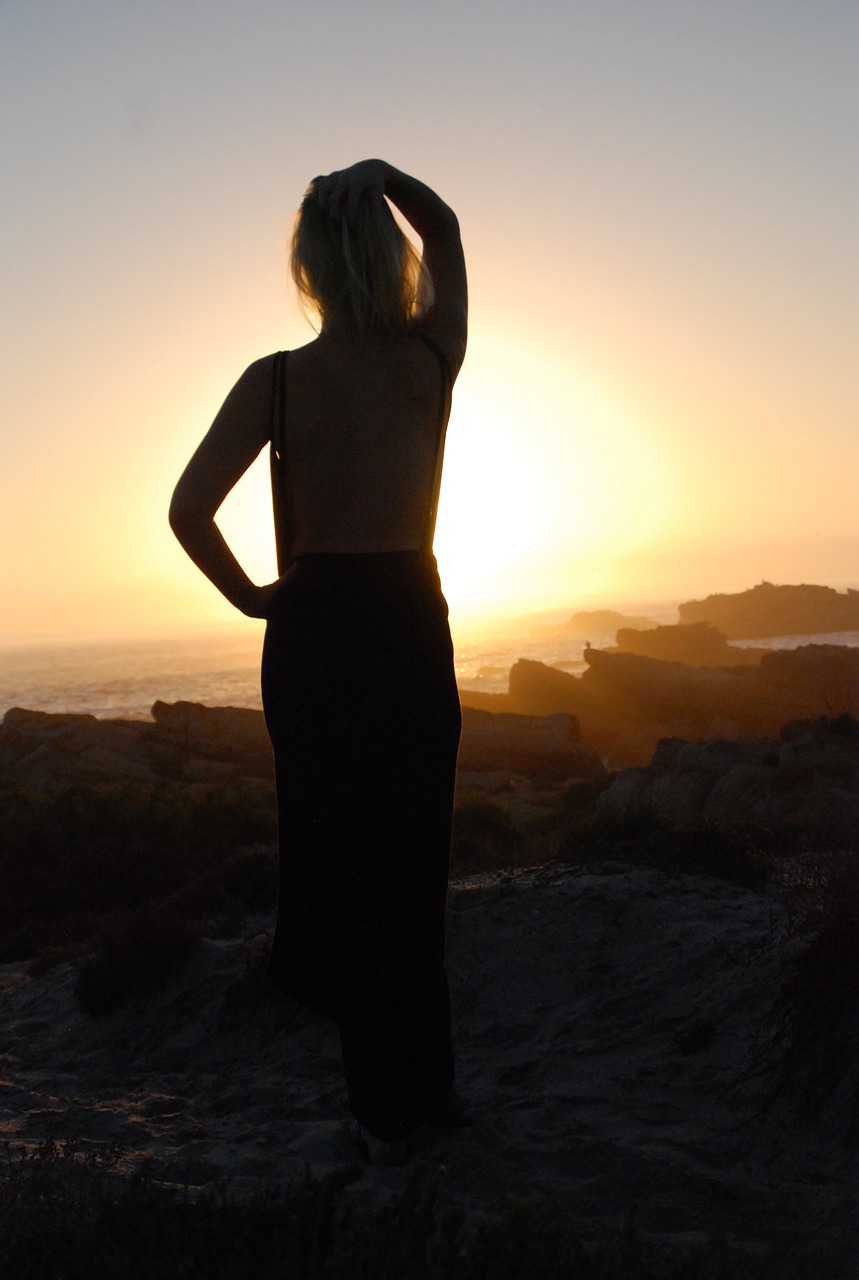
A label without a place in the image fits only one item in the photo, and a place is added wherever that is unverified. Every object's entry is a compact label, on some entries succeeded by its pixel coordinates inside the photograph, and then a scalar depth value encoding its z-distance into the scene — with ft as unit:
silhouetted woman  8.76
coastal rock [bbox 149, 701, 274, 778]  81.97
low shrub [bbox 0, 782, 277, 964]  25.39
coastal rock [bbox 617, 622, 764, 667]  217.15
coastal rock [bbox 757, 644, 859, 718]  131.13
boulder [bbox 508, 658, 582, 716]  139.23
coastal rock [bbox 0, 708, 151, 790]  68.90
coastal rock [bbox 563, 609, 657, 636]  576.20
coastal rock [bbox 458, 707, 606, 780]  93.15
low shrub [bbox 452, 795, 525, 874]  33.32
